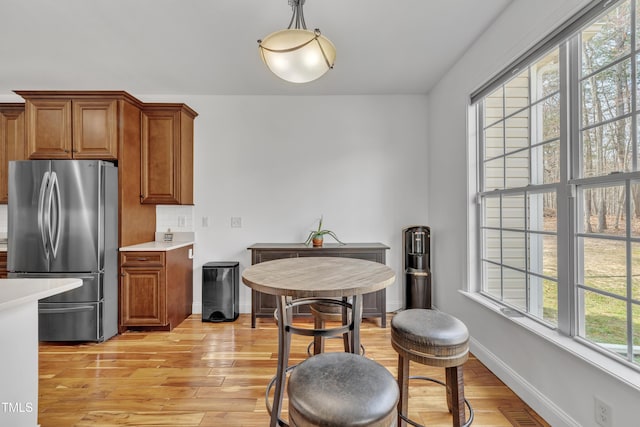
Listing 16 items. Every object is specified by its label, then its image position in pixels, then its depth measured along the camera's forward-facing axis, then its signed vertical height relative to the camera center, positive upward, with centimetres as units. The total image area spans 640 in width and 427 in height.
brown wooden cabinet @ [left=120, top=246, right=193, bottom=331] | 288 -73
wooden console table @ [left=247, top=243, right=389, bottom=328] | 307 -43
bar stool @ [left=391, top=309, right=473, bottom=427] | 135 -63
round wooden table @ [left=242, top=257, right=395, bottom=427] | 131 -33
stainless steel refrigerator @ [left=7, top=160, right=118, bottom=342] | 263 -18
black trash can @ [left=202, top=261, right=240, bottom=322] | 319 -86
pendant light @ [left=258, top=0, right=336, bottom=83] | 149 +87
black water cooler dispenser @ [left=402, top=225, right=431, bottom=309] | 307 -56
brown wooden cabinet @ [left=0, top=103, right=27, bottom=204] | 328 +92
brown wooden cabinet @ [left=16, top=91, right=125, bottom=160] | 284 +91
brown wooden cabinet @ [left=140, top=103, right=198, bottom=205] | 321 +71
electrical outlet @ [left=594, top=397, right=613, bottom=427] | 130 -92
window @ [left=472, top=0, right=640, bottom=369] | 133 +20
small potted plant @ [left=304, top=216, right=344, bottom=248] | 325 -24
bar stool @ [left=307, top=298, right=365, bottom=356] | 187 -65
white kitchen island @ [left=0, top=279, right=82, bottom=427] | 122 -61
